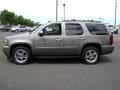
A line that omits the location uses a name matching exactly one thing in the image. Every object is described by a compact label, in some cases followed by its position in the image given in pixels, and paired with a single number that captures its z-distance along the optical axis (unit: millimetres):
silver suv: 4377
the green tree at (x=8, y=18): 40464
